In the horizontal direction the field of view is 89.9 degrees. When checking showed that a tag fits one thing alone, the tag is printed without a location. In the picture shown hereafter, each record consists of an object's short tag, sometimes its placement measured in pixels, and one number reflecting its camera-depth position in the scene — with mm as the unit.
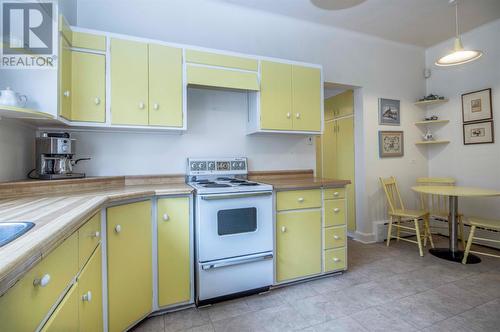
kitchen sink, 812
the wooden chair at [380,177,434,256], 3009
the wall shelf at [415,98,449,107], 3587
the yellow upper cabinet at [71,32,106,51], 1846
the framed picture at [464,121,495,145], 3159
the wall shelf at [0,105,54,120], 1367
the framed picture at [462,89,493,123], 3170
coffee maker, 1813
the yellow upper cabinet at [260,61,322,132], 2451
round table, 2691
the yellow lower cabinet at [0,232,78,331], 570
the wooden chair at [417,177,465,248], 3209
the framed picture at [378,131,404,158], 3520
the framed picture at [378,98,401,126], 3525
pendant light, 2273
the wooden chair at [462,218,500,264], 2505
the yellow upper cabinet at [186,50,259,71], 2170
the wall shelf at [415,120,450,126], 3605
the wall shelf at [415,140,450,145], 3551
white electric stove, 1896
